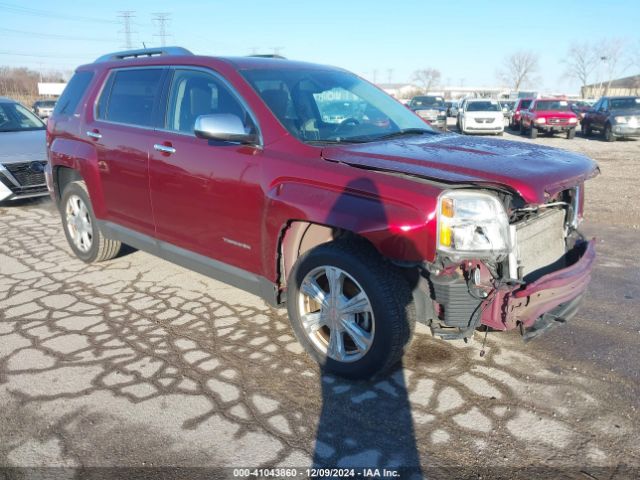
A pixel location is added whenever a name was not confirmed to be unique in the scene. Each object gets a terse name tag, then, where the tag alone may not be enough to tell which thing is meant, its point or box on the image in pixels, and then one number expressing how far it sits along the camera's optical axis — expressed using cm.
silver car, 782
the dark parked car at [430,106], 2294
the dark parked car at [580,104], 3061
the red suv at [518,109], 2467
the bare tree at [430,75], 11325
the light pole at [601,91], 8188
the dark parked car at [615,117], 1944
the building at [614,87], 7778
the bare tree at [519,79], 9688
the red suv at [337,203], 282
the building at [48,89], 5309
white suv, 2194
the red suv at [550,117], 2127
